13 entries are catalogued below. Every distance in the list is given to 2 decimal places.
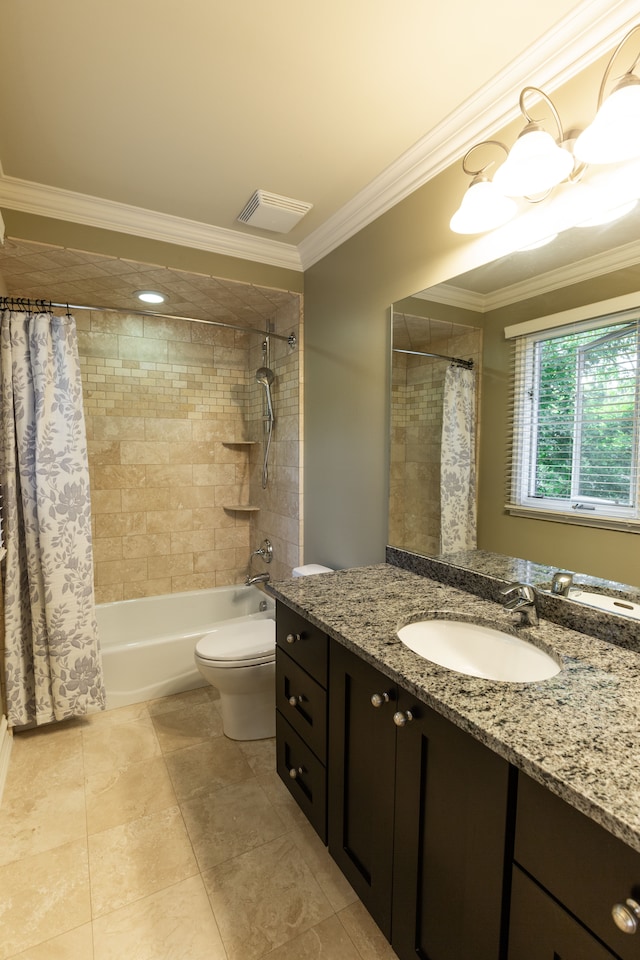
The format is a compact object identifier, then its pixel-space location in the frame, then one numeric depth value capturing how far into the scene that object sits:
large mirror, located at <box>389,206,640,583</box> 1.19
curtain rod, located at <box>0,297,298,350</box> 2.08
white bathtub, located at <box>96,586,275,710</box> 2.44
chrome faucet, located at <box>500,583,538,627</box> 1.27
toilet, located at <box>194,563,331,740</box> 2.02
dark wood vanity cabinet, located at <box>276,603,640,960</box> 0.68
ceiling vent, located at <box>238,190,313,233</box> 1.98
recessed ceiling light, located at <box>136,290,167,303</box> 2.56
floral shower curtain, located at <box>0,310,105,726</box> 2.07
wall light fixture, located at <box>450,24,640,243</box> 1.02
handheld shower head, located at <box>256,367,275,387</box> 2.95
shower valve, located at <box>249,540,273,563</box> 3.07
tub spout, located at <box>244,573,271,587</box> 3.00
